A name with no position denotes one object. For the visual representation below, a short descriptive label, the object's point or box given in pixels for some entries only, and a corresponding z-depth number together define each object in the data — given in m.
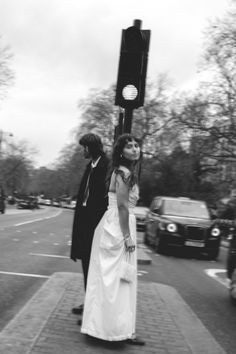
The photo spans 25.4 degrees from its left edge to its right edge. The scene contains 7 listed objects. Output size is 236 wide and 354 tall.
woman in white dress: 4.08
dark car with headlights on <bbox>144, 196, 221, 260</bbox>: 13.49
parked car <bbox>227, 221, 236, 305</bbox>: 6.91
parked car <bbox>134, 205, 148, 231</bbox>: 28.16
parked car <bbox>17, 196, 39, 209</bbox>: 65.06
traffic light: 5.79
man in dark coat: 4.81
